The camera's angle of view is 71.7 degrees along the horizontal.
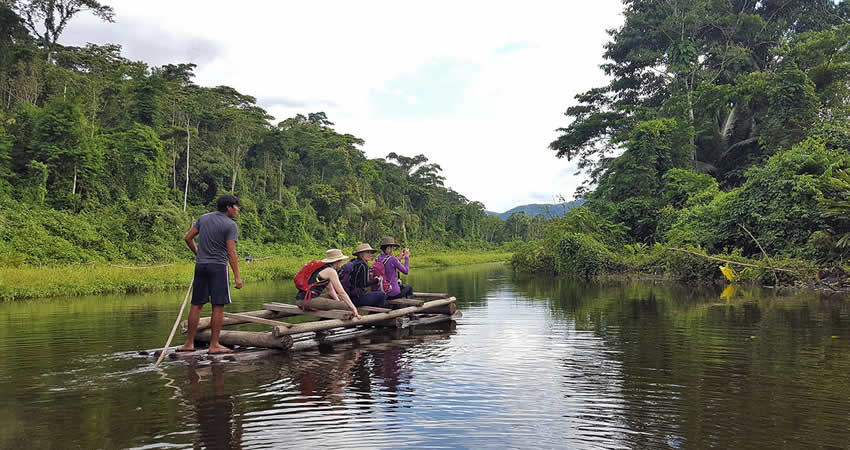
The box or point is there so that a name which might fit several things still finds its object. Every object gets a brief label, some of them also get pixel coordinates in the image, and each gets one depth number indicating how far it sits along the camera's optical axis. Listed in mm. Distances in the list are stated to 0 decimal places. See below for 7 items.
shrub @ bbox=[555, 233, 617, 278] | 24422
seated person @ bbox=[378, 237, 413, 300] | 10961
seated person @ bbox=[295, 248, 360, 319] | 9227
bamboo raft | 7840
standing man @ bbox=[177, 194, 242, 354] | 7410
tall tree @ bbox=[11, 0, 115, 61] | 37750
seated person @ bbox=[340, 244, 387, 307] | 10266
